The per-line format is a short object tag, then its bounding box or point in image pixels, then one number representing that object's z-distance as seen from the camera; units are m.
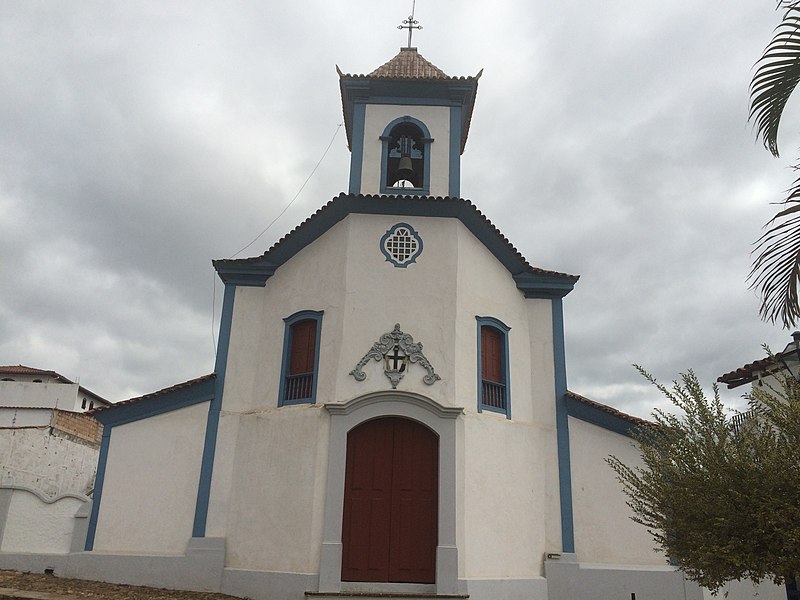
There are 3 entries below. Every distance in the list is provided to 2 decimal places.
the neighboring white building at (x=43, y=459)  12.27
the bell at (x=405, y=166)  13.32
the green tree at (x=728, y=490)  5.87
